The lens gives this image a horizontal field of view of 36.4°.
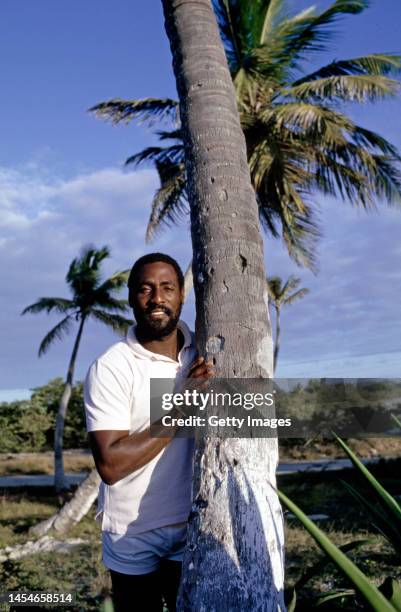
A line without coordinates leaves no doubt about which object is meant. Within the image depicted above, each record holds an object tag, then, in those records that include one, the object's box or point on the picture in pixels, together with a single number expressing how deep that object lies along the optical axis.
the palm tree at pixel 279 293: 29.16
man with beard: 2.42
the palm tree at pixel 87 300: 22.67
